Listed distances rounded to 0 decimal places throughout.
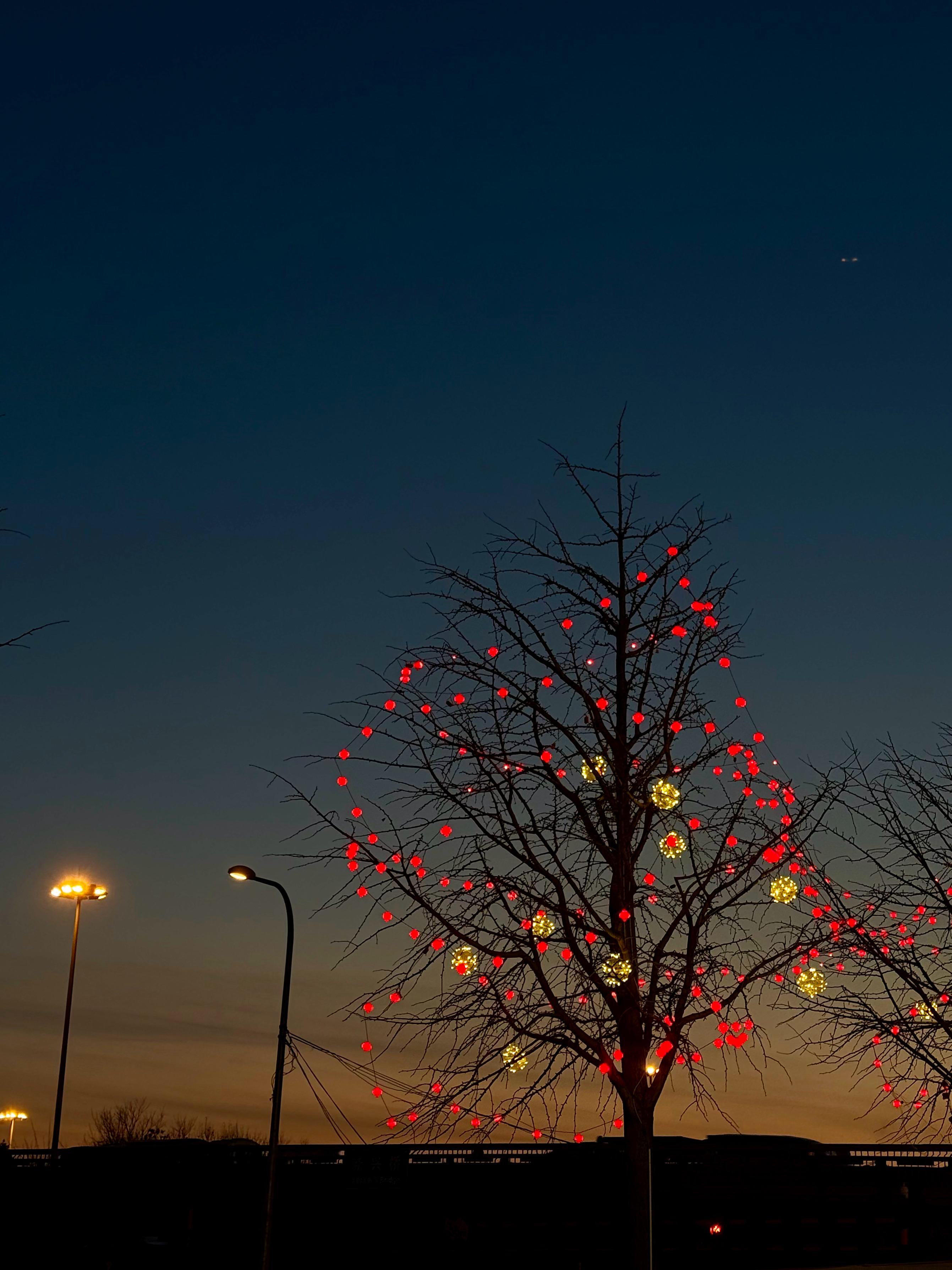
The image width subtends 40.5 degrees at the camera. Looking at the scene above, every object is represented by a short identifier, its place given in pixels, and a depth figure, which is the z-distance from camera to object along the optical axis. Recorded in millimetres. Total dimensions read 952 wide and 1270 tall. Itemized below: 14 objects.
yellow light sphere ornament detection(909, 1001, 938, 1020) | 16016
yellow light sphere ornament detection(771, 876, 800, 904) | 16516
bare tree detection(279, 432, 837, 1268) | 15789
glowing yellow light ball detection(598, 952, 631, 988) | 15703
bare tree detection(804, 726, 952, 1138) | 15930
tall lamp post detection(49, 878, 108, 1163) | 38844
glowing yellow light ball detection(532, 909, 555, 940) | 16312
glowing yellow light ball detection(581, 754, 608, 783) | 16844
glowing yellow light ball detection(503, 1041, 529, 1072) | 15656
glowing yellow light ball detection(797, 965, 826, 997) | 16156
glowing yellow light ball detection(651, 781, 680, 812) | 16375
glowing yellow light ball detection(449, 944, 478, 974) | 16203
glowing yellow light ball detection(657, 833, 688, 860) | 16266
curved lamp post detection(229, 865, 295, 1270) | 20875
